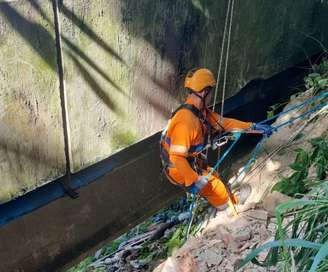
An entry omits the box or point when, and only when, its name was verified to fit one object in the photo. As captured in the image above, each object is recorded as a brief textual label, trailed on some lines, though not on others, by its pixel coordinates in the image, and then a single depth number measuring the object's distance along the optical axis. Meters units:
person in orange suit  4.11
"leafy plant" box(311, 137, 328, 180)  3.00
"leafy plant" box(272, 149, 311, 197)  3.19
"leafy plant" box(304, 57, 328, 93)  5.03
